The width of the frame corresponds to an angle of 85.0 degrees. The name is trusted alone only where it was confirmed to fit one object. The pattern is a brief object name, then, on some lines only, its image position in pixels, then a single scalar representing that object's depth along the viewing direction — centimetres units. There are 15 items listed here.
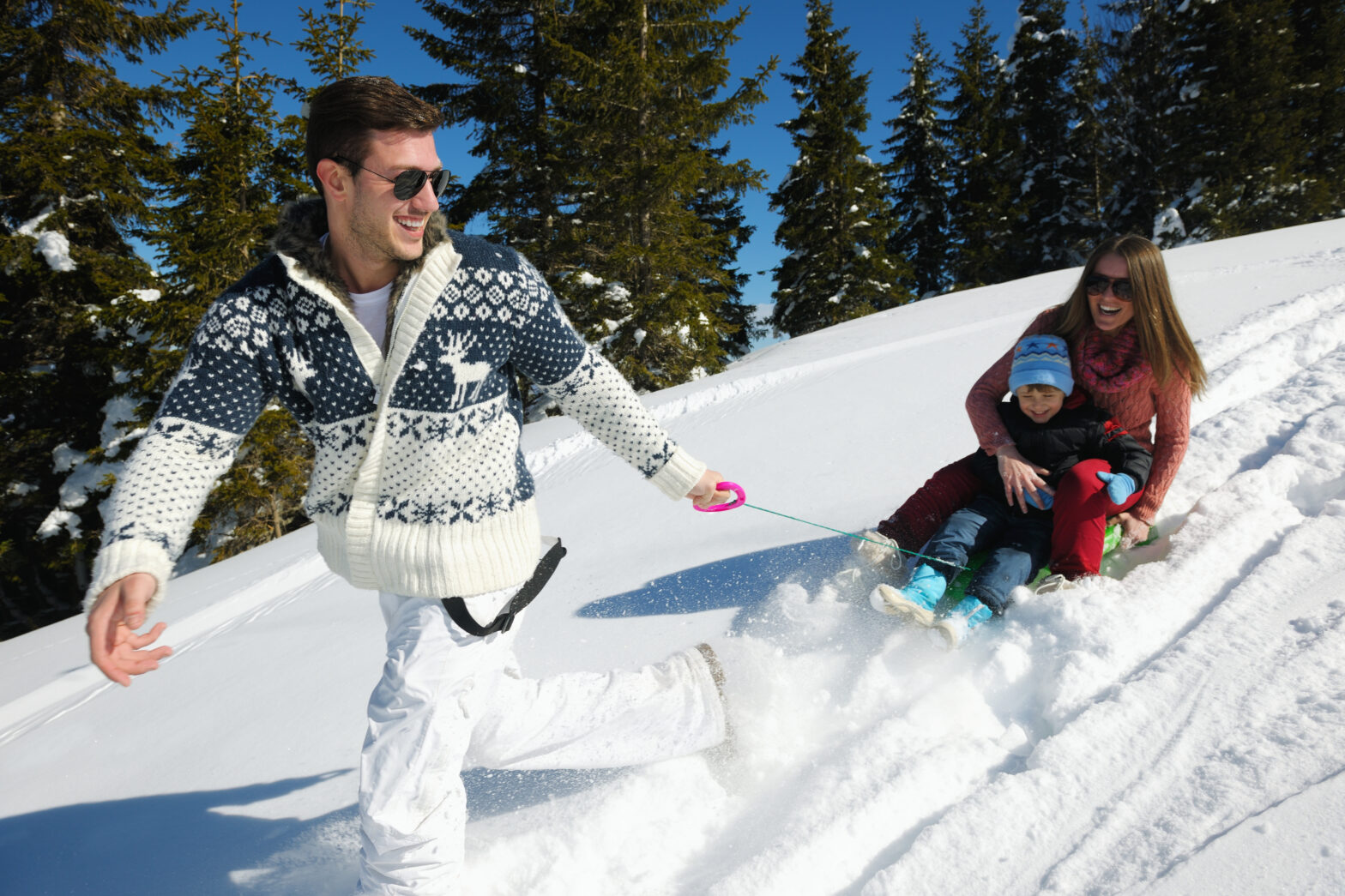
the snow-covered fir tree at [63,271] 1116
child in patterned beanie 241
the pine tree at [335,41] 1231
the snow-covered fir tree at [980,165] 2216
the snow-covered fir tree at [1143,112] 2045
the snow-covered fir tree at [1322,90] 1938
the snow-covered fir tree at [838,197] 1955
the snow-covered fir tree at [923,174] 2403
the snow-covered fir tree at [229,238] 1047
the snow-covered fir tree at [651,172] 1288
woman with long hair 246
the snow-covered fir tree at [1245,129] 1873
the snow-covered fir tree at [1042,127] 2247
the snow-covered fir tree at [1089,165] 2191
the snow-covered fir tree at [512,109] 1433
